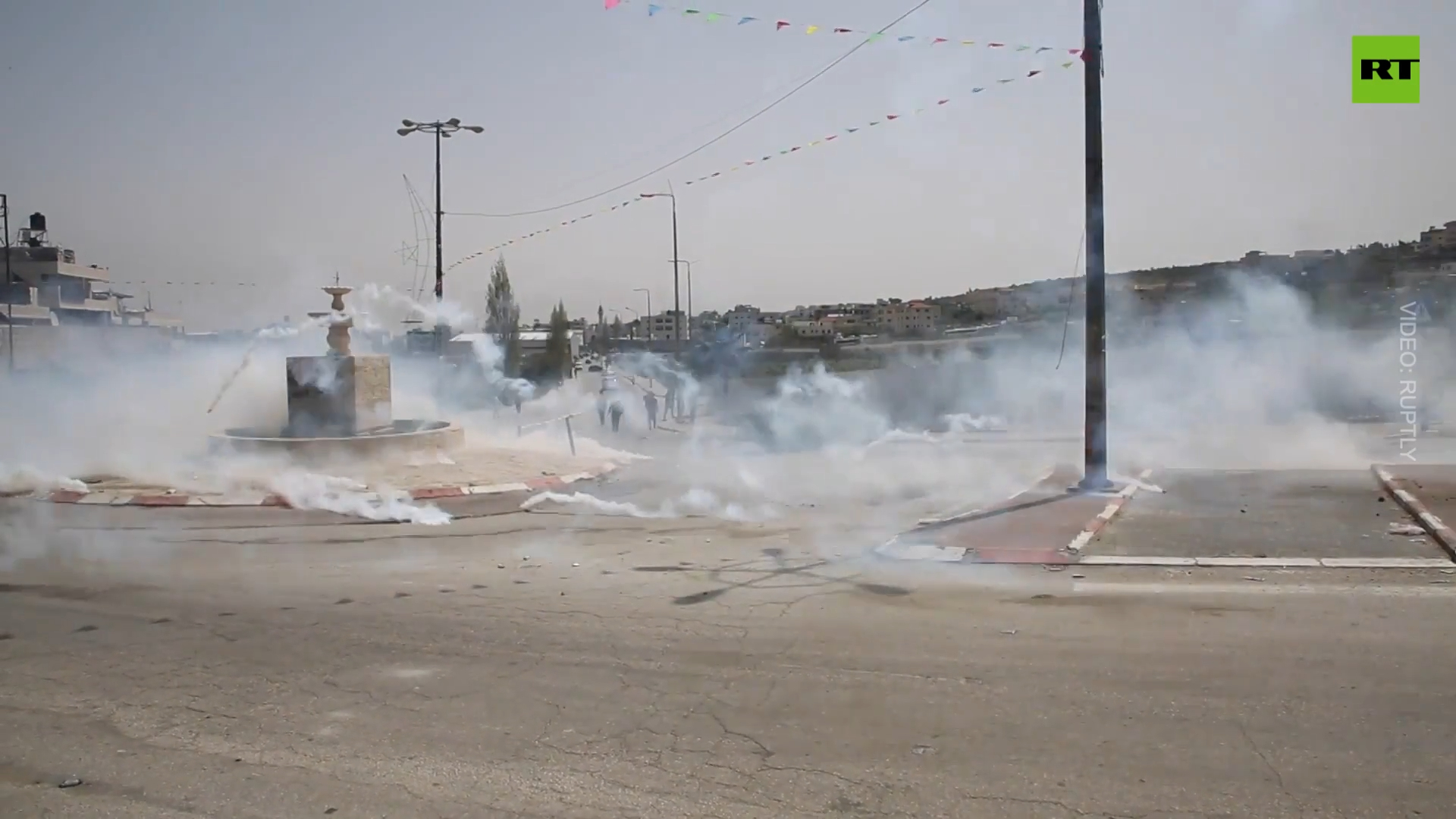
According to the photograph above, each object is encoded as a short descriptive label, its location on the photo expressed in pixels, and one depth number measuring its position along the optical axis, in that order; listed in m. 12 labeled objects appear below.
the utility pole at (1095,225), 12.64
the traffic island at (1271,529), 9.03
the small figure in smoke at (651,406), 28.08
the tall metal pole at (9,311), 31.52
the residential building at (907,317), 45.53
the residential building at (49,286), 52.62
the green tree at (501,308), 63.38
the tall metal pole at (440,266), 24.17
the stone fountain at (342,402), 17.25
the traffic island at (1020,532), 9.35
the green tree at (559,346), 50.19
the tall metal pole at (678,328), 38.50
